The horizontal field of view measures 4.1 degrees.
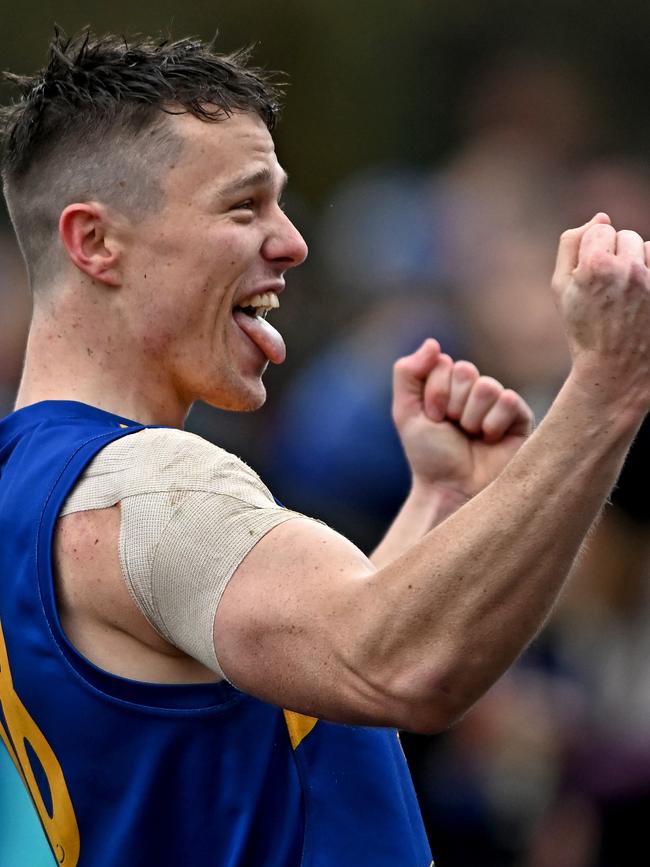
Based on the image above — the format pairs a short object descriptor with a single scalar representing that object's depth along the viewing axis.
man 5.57
